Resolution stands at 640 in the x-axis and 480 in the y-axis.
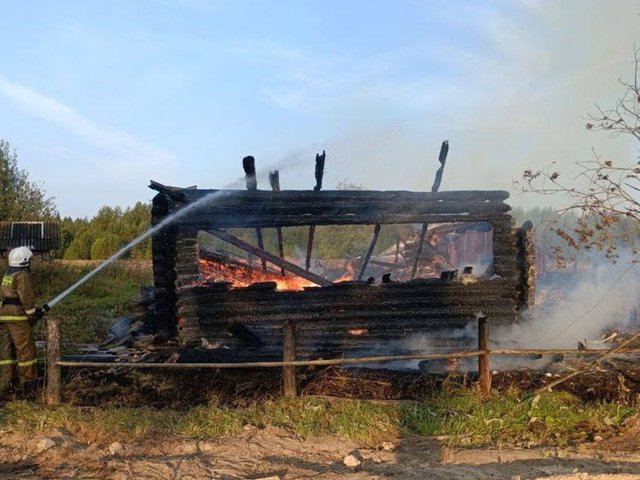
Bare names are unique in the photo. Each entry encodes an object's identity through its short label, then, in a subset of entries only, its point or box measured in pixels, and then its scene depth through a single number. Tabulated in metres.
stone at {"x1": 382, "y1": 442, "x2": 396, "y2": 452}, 6.83
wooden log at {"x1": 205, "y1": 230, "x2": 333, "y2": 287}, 11.92
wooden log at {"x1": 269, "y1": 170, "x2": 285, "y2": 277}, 13.01
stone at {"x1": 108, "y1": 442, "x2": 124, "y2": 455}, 6.59
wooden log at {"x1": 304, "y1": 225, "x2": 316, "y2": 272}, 13.08
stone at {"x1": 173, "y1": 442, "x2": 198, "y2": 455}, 6.63
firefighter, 9.50
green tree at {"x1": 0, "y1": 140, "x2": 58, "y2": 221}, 47.38
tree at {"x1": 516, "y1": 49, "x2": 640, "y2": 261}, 8.44
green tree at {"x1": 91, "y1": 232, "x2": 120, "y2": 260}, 47.84
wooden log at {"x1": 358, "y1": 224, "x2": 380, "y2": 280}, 13.08
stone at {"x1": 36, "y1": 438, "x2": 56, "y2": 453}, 6.65
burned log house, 12.02
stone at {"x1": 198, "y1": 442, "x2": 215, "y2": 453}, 6.66
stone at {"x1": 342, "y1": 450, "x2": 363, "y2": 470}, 6.29
